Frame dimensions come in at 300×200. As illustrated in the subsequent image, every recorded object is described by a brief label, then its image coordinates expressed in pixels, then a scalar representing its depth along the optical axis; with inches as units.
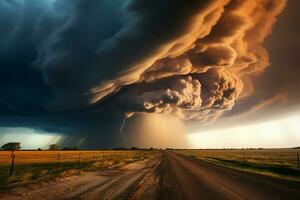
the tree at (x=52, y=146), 6728.8
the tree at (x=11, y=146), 5578.3
